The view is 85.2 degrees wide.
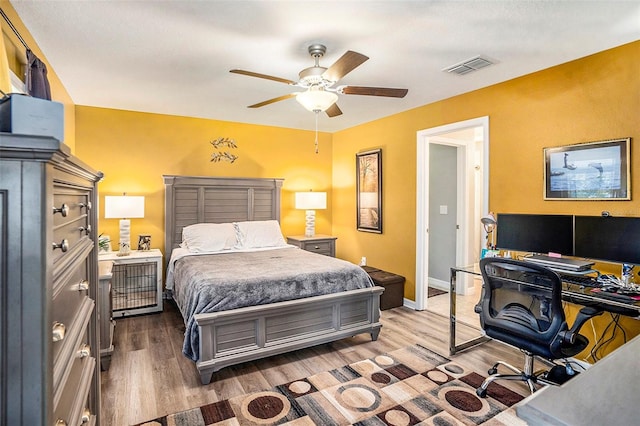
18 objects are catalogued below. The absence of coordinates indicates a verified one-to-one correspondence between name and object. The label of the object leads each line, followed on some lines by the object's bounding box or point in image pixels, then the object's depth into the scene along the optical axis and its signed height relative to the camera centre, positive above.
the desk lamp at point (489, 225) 3.03 -0.10
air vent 2.82 +1.25
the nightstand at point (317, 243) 5.08 -0.44
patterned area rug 2.16 -1.27
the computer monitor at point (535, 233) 2.68 -0.15
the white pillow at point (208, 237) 4.17 -0.29
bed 2.59 -0.83
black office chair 2.10 -0.65
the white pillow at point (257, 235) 4.47 -0.28
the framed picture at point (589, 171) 2.55 +0.34
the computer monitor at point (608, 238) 2.29 -0.17
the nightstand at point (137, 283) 3.96 -0.84
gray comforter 2.64 -0.57
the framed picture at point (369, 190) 4.92 +0.34
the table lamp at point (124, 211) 3.98 +0.03
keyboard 2.38 -0.47
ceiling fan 2.41 +0.96
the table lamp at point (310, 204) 5.30 +0.15
